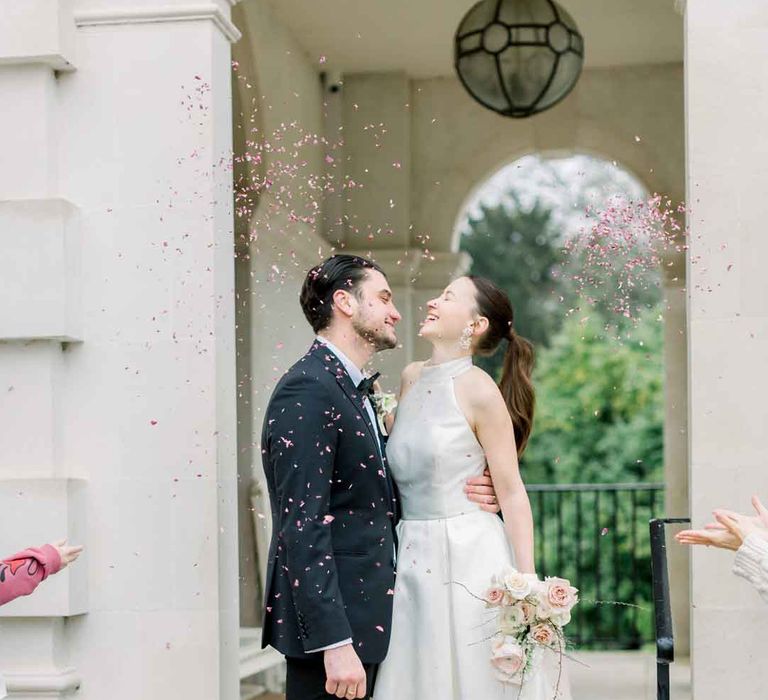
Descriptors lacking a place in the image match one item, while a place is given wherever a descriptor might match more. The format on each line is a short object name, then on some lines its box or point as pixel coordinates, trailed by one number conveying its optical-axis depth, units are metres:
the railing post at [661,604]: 3.55
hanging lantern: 5.62
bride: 3.67
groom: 3.41
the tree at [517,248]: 25.86
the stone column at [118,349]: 4.23
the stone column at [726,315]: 4.03
